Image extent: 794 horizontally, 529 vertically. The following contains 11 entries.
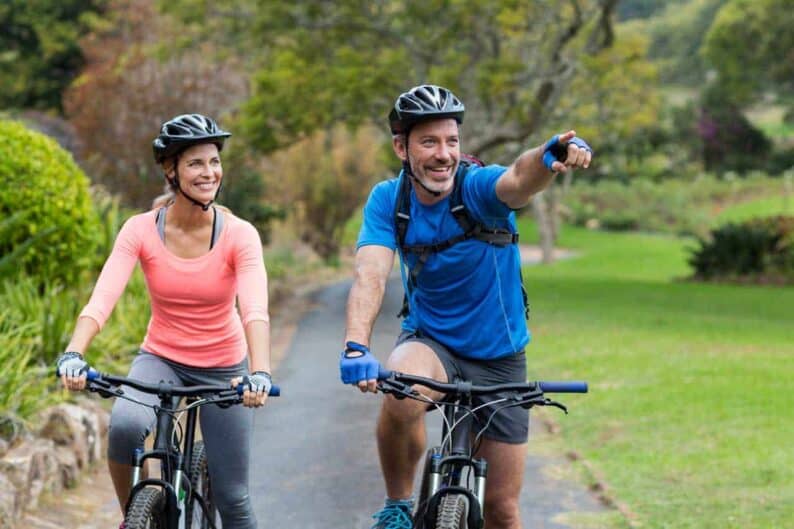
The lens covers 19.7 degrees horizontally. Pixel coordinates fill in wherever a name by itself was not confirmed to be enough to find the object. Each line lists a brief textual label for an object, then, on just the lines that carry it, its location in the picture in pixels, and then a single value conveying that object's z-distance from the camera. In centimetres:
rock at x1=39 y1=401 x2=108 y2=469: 1514
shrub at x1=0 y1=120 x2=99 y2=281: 2066
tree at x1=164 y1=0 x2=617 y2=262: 4184
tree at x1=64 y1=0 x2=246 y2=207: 4235
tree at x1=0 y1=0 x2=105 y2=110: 7148
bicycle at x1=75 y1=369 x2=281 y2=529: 795
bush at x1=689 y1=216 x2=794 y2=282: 5487
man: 828
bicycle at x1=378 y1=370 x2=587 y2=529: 772
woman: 868
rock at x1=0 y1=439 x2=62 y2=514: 1276
